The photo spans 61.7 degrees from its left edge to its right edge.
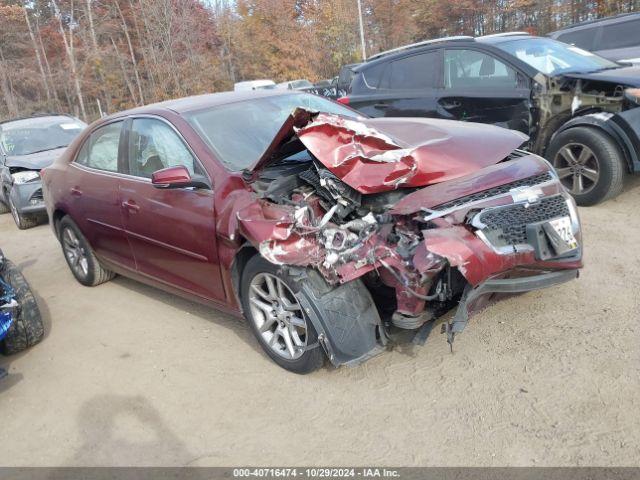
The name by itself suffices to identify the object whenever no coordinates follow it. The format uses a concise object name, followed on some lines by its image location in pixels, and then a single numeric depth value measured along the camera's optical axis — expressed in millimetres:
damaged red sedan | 2889
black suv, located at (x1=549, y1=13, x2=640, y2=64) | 9664
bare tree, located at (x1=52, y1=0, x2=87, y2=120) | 25797
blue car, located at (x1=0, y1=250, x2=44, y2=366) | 4023
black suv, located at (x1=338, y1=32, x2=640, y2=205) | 5242
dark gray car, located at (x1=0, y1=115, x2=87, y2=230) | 8141
